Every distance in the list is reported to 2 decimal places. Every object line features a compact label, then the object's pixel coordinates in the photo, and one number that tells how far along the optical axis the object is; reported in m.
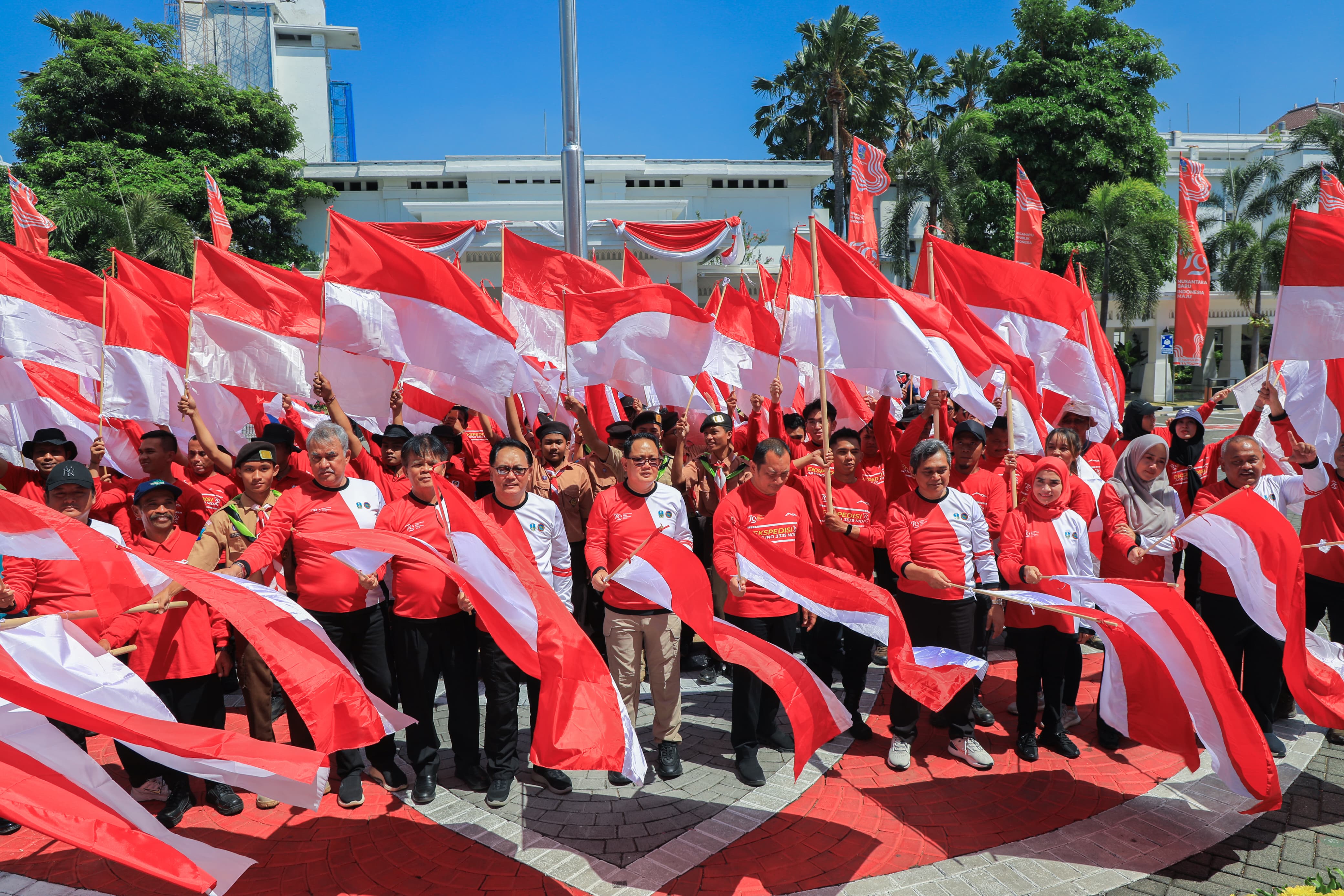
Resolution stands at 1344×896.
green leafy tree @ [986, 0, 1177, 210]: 31.50
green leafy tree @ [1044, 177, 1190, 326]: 29.39
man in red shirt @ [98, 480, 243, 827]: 4.59
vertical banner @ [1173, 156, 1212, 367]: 12.34
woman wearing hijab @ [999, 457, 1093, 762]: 5.26
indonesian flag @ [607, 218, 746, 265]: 15.90
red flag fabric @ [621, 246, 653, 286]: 9.02
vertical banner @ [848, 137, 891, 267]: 14.05
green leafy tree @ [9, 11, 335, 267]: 28.09
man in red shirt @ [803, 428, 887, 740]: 5.63
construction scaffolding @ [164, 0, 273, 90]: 49.25
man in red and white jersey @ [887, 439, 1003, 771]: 5.21
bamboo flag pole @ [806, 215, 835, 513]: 5.41
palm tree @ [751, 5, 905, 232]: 40.06
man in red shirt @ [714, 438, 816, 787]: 5.13
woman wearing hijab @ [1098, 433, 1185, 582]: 5.57
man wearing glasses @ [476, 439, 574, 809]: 4.98
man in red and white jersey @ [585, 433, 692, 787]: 5.20
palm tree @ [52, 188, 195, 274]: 22.95
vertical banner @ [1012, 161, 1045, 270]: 13.16
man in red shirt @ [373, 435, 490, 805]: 4.89
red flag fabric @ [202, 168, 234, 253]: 11.27
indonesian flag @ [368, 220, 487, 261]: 13.65
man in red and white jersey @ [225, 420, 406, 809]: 4.84
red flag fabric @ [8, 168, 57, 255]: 9.96
